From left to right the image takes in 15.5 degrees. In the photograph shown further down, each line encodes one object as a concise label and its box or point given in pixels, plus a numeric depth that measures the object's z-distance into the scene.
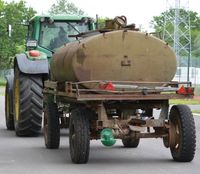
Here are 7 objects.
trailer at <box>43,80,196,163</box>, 10.93
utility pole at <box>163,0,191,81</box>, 58.94
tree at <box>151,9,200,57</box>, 121.03
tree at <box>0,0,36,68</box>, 75.88
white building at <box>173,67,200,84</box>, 51.28
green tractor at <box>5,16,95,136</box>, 15.70
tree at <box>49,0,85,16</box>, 136.74
